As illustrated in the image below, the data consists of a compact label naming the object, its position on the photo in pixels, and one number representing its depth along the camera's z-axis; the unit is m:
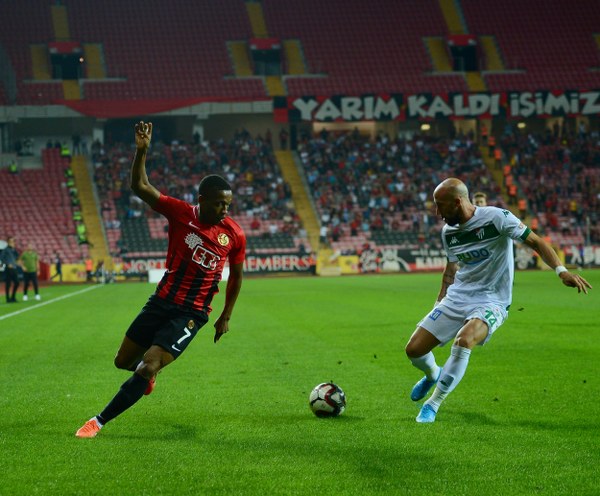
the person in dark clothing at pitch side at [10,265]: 29.14
